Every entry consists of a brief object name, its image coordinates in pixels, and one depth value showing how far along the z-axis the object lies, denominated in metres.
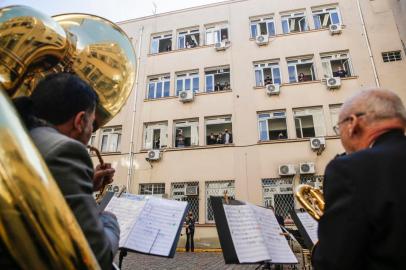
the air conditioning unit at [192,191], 12.12
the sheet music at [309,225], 2.72
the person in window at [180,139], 13.29
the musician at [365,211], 1.15
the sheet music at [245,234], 2.27
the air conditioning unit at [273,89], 12.79
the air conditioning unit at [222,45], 14.35
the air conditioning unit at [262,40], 13.89
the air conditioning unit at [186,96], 13.68
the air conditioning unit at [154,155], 12.80
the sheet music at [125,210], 2.14
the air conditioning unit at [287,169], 11.30
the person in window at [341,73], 12.68
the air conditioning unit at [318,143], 11.36
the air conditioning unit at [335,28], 13.13
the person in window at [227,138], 12.79
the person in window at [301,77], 13.15
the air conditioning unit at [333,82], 12.18
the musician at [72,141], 0.98
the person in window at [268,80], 13.41
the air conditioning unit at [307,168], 11.08
